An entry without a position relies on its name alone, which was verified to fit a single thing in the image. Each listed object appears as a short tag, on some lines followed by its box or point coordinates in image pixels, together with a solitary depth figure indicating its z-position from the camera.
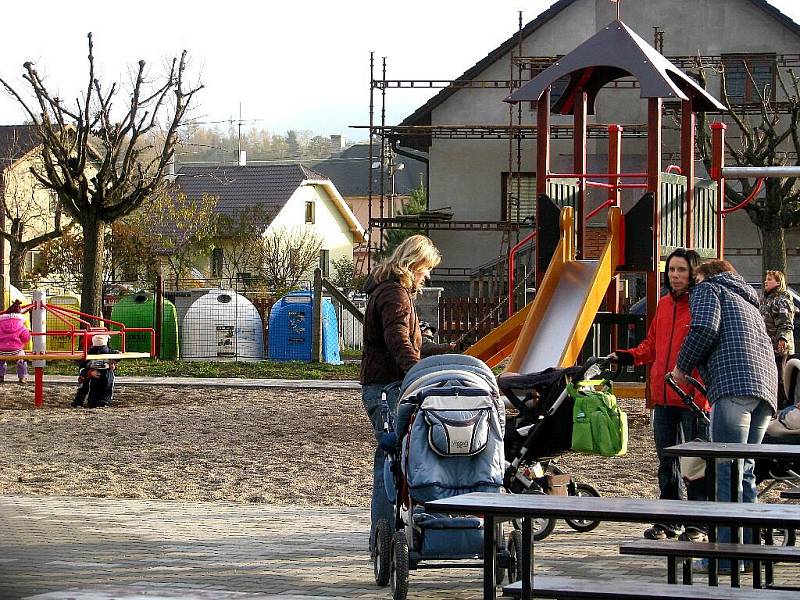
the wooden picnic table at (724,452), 7.38
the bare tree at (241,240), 53.78
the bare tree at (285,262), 50.34
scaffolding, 41.03
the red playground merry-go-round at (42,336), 21.22
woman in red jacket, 9.67
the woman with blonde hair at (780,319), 14.28
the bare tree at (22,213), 51.50
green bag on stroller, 9.26
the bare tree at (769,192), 34.38
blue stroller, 7.52
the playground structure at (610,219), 15.00
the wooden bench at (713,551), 6.34
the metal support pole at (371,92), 42.09
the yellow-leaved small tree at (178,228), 52.75
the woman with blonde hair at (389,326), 8.31
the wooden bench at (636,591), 5.48
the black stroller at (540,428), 9.49
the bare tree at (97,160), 31.23
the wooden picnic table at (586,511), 5.74
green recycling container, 33.38
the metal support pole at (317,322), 30.25
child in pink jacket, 21.75
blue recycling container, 32.00
